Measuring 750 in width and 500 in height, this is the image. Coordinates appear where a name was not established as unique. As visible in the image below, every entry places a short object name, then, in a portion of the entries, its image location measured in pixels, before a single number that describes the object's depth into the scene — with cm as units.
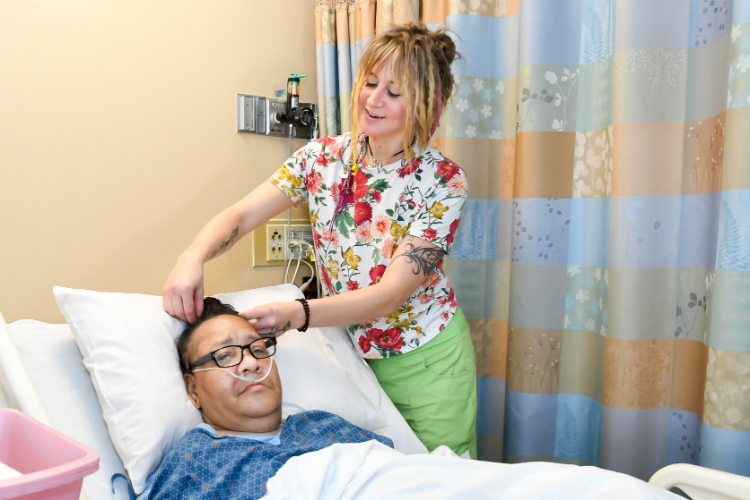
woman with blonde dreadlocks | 140
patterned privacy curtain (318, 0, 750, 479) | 130
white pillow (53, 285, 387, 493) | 118
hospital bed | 94
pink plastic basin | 58
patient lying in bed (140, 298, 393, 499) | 110
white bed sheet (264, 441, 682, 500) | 95
